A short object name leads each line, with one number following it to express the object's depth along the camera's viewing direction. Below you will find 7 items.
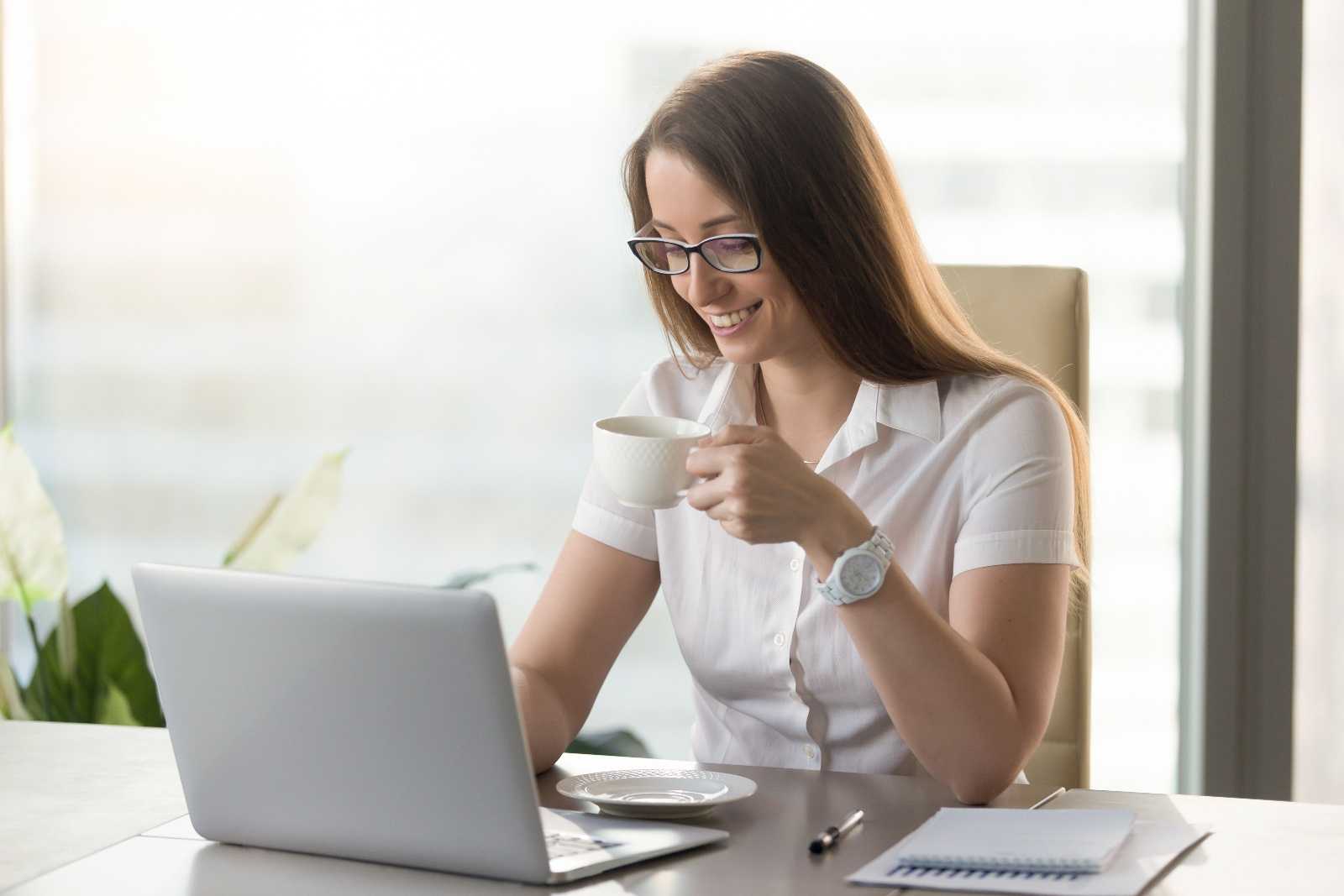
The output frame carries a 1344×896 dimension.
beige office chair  3.68
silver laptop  2.91
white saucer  3.10
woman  3.40
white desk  2.97
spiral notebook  2.94
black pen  3.03
